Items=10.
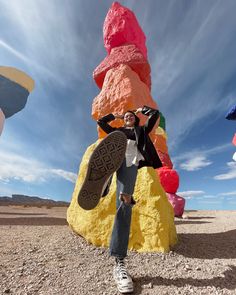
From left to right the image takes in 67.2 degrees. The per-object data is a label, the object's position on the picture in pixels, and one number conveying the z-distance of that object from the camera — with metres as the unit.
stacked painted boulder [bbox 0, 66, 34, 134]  7.55
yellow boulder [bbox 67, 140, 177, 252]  2.55
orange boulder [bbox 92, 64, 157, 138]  4.37
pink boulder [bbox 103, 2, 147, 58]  5.79
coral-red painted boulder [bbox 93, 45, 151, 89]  5.07
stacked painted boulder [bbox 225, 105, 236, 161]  8.01
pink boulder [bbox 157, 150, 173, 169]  8.45
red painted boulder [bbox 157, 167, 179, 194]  7.78
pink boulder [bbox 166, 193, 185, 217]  7.86
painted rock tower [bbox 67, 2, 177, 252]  2.66
